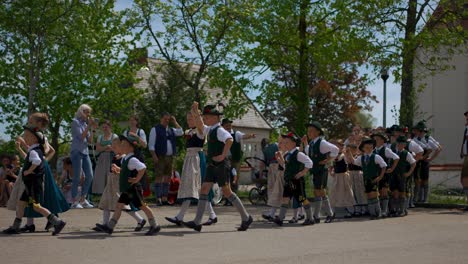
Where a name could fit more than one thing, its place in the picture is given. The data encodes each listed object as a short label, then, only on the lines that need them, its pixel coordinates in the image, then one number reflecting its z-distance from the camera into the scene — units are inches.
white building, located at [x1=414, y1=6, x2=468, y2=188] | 1518.2
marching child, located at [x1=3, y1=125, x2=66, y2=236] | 405.6
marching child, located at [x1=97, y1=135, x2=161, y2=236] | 414.6
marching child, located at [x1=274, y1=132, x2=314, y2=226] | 485.4
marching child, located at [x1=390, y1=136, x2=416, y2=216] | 579.3
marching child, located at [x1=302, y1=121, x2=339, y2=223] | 500.6
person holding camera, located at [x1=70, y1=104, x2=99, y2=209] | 594.2
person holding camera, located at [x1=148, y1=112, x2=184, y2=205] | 647.8
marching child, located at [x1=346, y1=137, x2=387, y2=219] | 557.3
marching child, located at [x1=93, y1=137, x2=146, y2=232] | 435.5
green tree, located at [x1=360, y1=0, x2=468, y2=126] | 915.4
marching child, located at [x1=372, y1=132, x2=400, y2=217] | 569.6
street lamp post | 946.1
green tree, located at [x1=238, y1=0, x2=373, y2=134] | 947.1
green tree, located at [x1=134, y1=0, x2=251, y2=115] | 1184.2
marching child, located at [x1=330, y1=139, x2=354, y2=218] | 559.2
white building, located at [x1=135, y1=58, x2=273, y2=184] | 2148.6
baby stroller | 712.4
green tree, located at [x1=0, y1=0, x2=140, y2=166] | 1171.3
